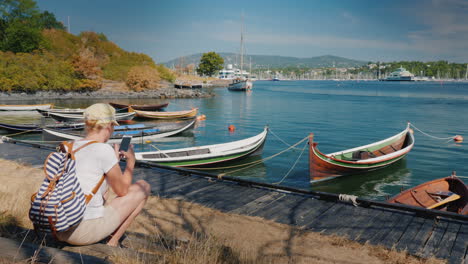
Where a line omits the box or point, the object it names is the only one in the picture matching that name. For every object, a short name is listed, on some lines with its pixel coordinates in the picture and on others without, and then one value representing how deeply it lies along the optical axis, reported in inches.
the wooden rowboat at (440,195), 347.6
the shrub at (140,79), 2760.8
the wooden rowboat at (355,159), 518.6
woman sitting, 127.3
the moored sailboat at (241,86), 3693.4
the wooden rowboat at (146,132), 688.4
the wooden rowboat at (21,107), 1371.8
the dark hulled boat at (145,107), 1384.4
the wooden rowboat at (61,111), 1084.5
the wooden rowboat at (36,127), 815.1
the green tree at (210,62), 5531.5
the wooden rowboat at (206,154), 522.3
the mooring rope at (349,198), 260.4
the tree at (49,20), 4094.5
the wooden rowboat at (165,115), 1280.5
